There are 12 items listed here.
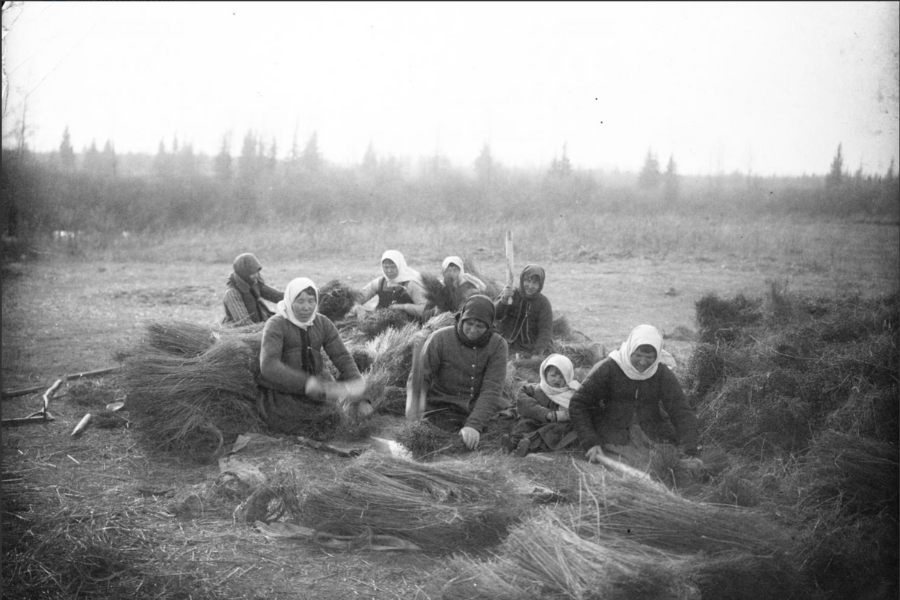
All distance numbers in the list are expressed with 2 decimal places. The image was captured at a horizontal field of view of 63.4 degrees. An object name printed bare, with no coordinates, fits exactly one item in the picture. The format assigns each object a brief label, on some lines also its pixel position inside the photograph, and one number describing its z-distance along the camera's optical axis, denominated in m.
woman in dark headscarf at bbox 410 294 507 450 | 5.31
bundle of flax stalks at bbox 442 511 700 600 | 2.91
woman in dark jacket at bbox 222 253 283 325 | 7.68
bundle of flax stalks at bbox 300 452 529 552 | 3.67
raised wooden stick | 7.94
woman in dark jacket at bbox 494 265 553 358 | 7.38
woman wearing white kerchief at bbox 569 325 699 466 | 4.75
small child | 5.15
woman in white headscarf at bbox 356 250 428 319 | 8.43
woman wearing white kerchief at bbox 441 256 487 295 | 7.95
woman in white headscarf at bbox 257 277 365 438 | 5.54
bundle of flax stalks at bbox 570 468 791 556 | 3.24
